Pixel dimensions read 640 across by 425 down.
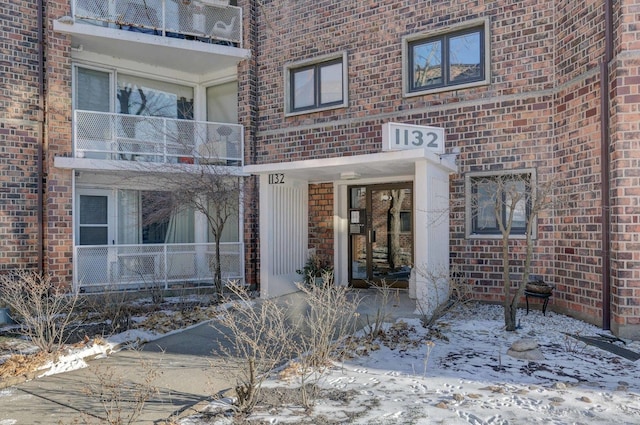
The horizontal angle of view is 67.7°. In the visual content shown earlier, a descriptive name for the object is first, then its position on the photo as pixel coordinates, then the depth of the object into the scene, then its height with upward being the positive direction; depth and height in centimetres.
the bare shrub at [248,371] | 403 -147
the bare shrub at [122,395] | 378 -166
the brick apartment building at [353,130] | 734 +164
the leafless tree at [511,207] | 659 +12
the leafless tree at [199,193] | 935 +45
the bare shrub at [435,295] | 694 -133
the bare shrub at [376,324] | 630 -159
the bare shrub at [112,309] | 709 -152
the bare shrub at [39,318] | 570 -140
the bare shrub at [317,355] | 429 -149
